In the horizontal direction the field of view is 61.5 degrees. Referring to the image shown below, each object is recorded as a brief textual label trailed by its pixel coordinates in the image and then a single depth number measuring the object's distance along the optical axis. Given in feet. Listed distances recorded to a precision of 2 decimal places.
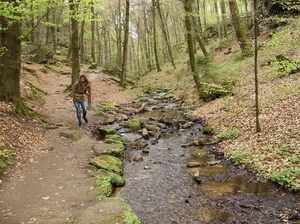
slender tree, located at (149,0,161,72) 96.81
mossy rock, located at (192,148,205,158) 30.28
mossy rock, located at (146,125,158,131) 41.66
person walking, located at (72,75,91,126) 35.60
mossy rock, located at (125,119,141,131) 42.70
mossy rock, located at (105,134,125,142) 35.70
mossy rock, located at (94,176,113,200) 20.59
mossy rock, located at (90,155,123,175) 25.96
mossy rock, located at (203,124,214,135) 37.24
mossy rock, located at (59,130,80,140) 33.01
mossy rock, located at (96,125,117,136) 38.48
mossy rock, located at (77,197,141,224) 16.65
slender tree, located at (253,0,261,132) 26.83
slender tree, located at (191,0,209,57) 71.81
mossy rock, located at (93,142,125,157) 30.22
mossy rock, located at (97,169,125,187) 23.84
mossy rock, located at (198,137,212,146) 33.93
